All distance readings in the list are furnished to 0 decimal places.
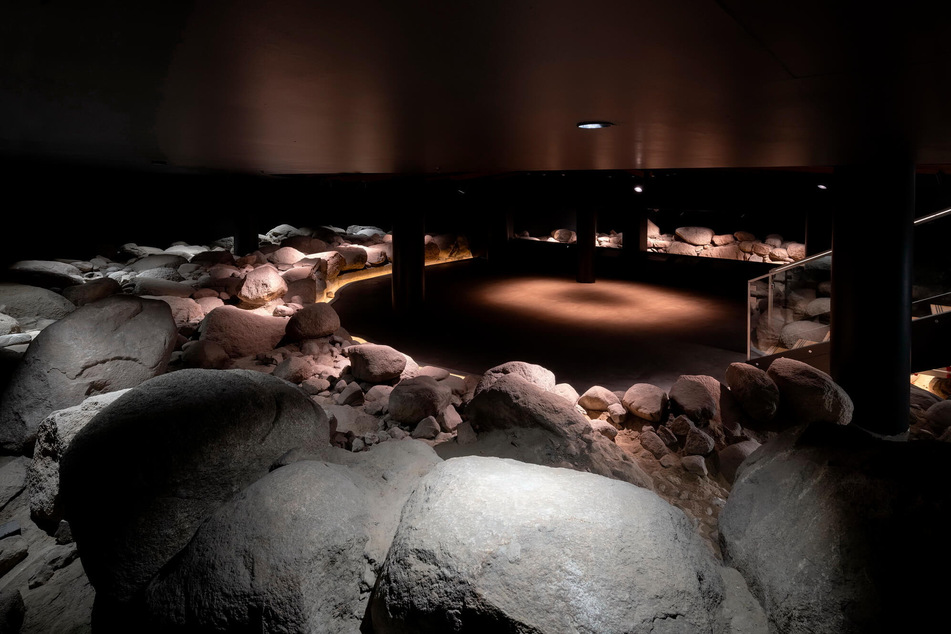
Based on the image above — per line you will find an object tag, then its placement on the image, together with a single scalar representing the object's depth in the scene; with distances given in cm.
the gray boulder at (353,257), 1319
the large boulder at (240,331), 641
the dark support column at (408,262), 1013
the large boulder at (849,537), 171
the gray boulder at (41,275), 773
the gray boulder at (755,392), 534
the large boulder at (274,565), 197
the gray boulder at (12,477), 364
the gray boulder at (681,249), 1540
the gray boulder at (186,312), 700
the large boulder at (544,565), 168
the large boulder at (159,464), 241
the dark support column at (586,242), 1312
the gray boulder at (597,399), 552
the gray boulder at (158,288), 809
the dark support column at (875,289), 510
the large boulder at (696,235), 1556
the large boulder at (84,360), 406
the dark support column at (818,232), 1162
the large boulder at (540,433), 369
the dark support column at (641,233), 1422
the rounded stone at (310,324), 695
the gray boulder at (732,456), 430
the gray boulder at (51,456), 329
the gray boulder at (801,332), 642
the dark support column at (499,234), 1670
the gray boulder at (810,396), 514
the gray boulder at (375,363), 589
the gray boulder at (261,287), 869
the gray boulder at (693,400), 511
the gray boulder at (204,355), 565
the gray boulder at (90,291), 724
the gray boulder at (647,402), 516
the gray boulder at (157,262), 1011
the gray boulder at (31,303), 655
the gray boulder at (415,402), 471
